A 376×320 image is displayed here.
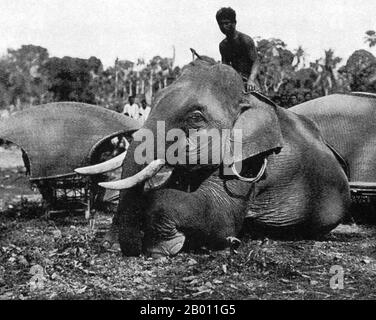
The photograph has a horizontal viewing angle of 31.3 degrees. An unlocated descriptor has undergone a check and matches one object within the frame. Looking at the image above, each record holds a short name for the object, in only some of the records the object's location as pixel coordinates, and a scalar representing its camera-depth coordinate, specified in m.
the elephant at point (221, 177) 7.14
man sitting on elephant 8.41
